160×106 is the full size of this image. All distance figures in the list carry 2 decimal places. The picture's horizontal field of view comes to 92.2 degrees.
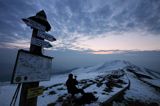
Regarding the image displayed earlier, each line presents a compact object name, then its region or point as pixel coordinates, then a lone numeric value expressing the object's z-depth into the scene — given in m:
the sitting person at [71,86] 4.67
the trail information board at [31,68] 2.14
